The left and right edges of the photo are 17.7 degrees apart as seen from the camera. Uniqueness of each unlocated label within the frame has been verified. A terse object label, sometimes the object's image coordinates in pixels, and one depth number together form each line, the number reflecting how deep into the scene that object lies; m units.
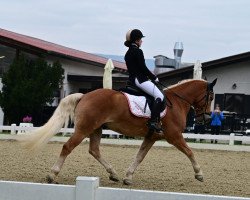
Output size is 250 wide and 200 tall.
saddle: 12.51
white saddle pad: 12.24
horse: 11.95
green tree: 34.12
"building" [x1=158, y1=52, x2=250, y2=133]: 36.20
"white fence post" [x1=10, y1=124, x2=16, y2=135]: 28.39
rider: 12.36
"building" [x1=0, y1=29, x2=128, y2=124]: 39.14
